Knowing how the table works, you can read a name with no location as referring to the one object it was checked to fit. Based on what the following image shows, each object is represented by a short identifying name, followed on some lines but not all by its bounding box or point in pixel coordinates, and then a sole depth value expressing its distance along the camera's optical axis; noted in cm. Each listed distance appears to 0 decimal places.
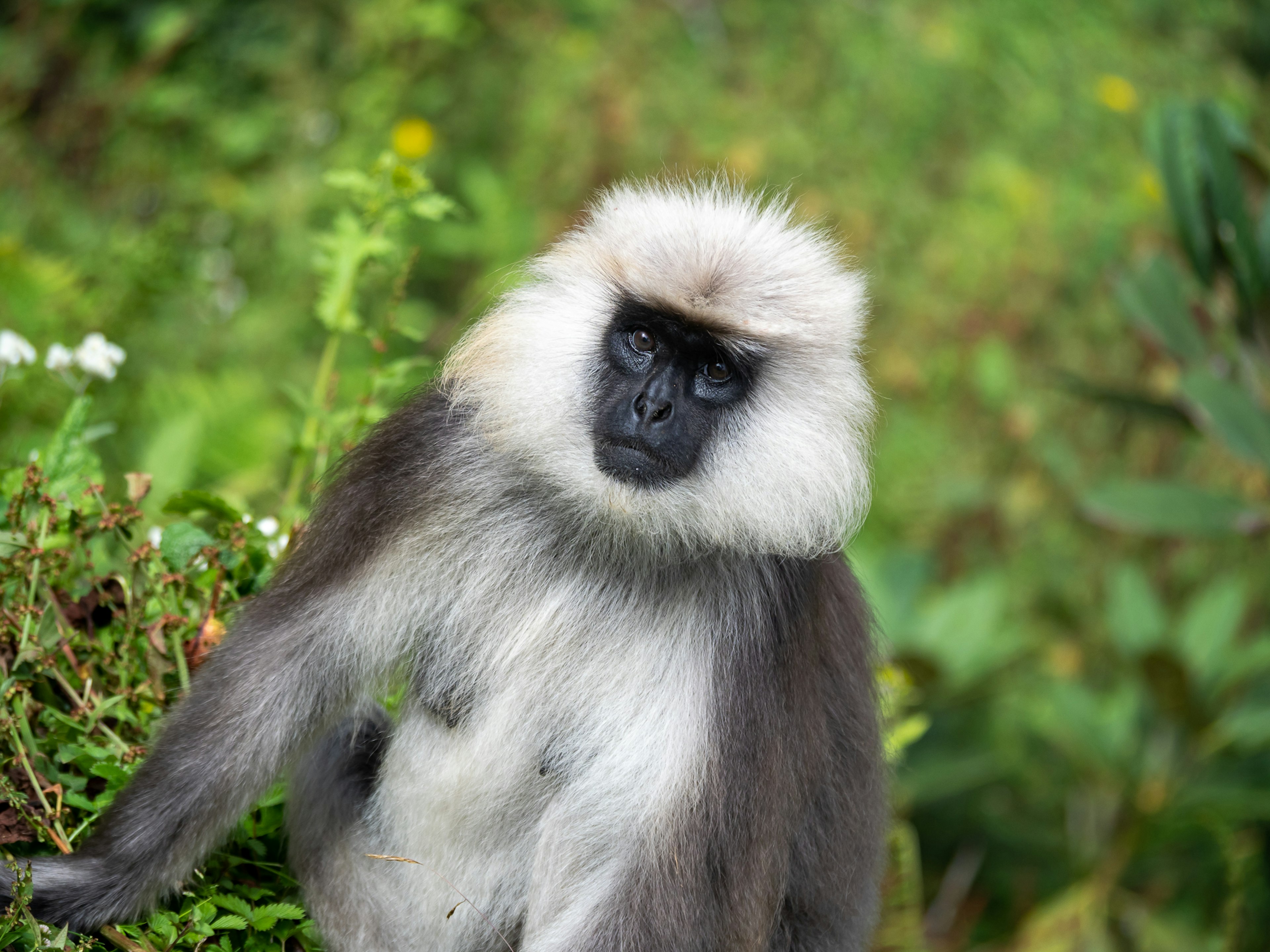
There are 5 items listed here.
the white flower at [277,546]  788
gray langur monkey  579
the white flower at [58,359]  763
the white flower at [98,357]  773
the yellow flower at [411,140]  1354
